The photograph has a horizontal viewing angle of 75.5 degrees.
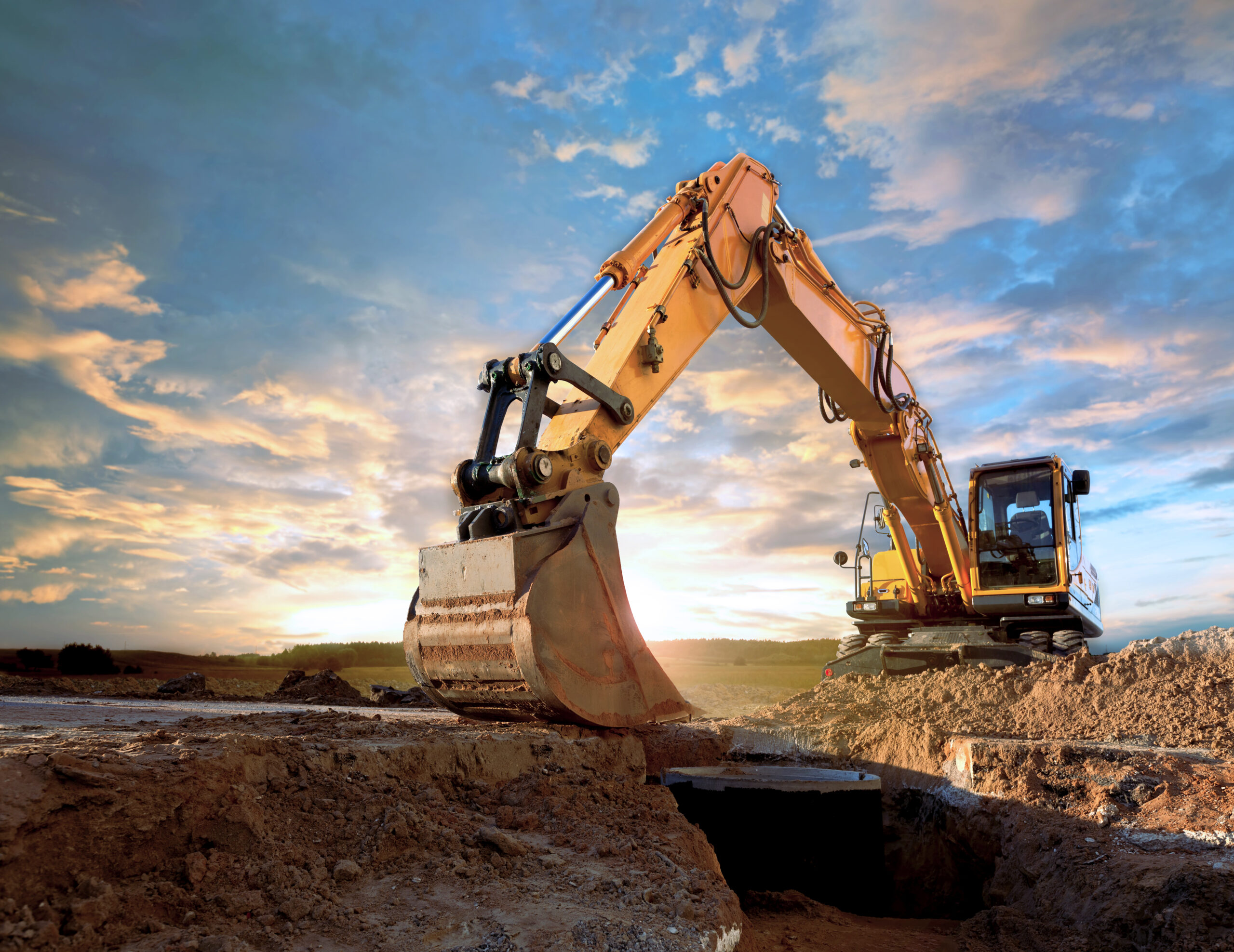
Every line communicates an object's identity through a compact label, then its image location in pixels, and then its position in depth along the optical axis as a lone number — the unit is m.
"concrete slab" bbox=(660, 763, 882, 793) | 5.43
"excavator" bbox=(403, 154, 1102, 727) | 4.56
